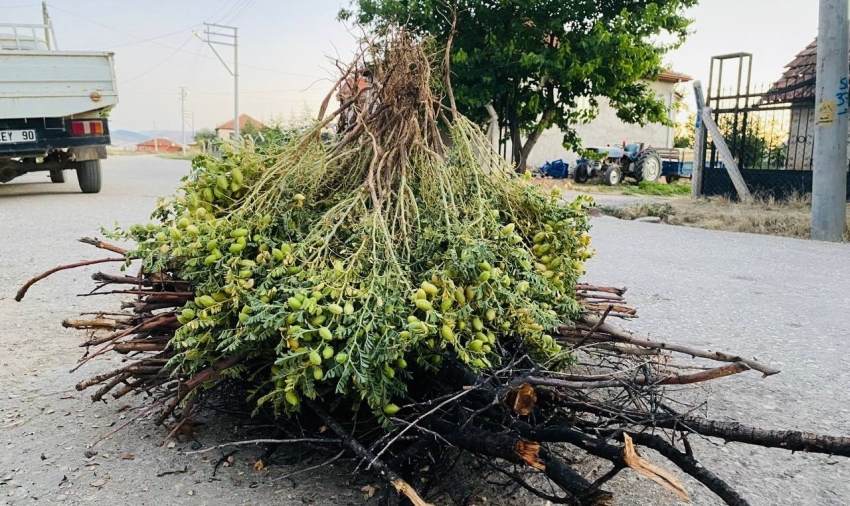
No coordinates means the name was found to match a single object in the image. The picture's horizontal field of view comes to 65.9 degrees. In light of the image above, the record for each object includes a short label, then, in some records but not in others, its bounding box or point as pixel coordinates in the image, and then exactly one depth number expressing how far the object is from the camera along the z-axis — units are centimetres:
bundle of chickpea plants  175
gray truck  957
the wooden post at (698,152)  1291
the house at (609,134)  2709
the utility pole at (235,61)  4128
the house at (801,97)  1330
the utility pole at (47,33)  1197
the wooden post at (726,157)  1230
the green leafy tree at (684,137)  3410
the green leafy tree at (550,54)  1156
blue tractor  2052
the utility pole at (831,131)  804
